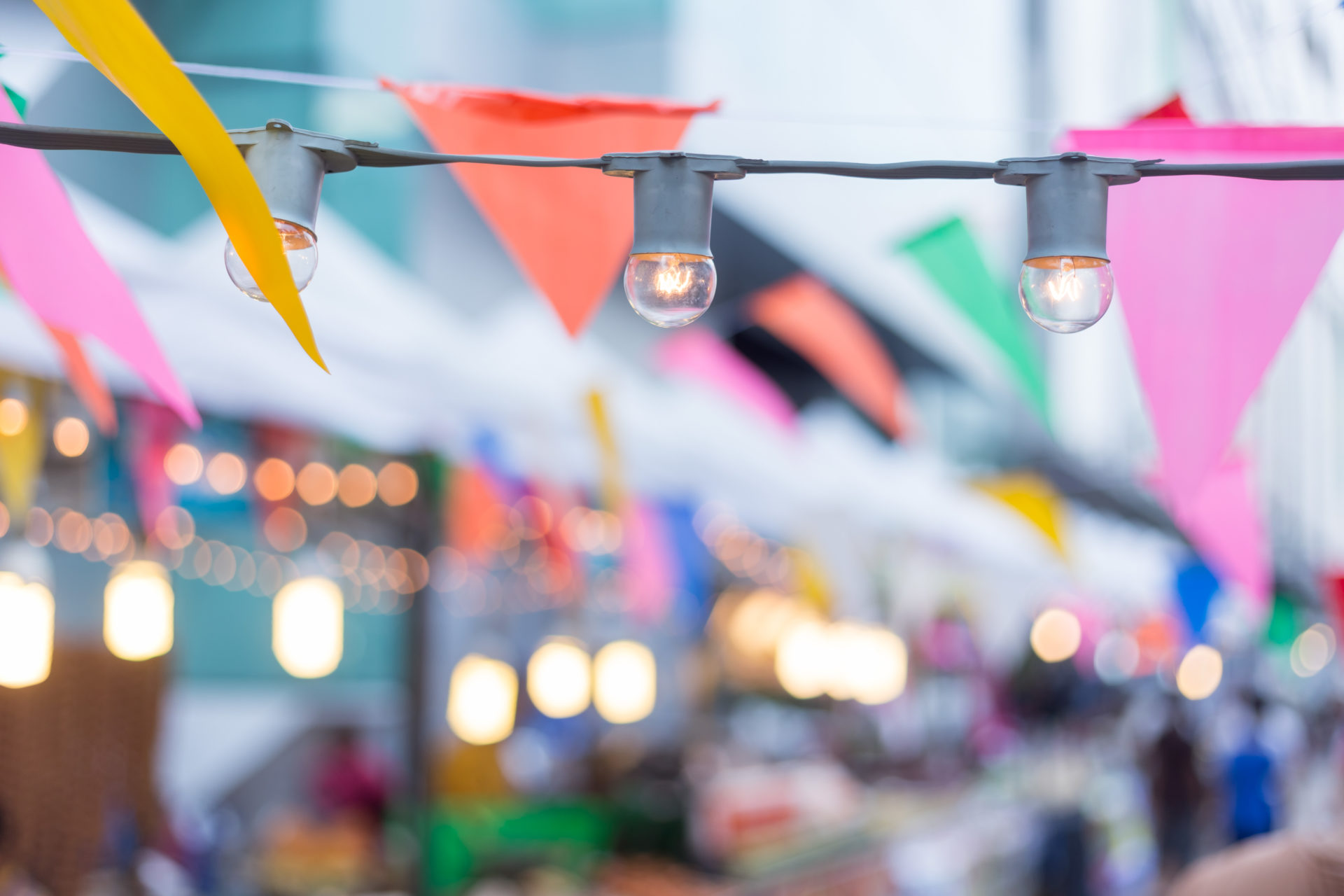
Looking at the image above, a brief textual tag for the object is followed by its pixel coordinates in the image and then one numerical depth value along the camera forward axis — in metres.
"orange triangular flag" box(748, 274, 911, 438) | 4.84
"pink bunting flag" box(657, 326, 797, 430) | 5.74
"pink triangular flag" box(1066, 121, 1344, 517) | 1.88
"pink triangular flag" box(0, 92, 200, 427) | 1.68
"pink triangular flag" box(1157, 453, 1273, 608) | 3.76
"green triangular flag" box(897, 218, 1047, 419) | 3.12
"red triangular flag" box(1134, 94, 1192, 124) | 2.30
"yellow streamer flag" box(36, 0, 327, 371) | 1.31
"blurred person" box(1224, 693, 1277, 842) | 7.76
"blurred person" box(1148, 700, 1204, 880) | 9.00
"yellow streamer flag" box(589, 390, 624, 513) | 4.32
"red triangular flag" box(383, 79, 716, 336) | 1.89
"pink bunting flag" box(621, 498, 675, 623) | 6.40
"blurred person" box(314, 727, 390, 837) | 7.65
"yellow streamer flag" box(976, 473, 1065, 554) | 7.66
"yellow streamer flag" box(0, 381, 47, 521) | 3.88
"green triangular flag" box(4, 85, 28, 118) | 1.89
